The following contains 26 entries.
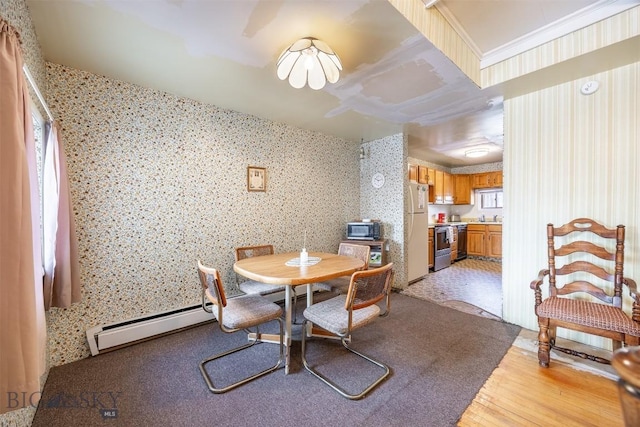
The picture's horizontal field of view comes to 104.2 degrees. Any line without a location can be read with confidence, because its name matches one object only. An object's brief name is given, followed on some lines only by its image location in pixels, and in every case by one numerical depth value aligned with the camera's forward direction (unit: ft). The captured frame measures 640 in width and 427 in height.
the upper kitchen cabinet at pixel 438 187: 19.49
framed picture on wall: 10.22
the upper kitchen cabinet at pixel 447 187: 20.58
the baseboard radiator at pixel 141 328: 6.96
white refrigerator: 13.67
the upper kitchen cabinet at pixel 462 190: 21.61
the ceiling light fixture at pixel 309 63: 5.62
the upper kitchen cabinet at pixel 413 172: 16.94
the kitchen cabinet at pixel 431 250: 16.43
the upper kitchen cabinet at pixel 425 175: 17.60
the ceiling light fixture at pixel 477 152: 15.58
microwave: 12.72
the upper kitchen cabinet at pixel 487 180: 19.89
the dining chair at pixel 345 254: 8.42
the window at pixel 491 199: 20.84
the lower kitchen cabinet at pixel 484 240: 19.21
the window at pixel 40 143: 5.78
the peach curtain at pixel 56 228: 5.76
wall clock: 13.64
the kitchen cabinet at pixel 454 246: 18.94
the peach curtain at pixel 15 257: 2.86
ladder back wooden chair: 5.49
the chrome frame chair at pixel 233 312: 5.56
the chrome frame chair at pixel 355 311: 5.29
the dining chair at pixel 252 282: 8.31
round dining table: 5.76
